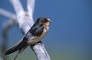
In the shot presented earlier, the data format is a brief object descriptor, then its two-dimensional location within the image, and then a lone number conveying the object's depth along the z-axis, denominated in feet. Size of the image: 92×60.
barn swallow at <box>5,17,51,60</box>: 13.63
